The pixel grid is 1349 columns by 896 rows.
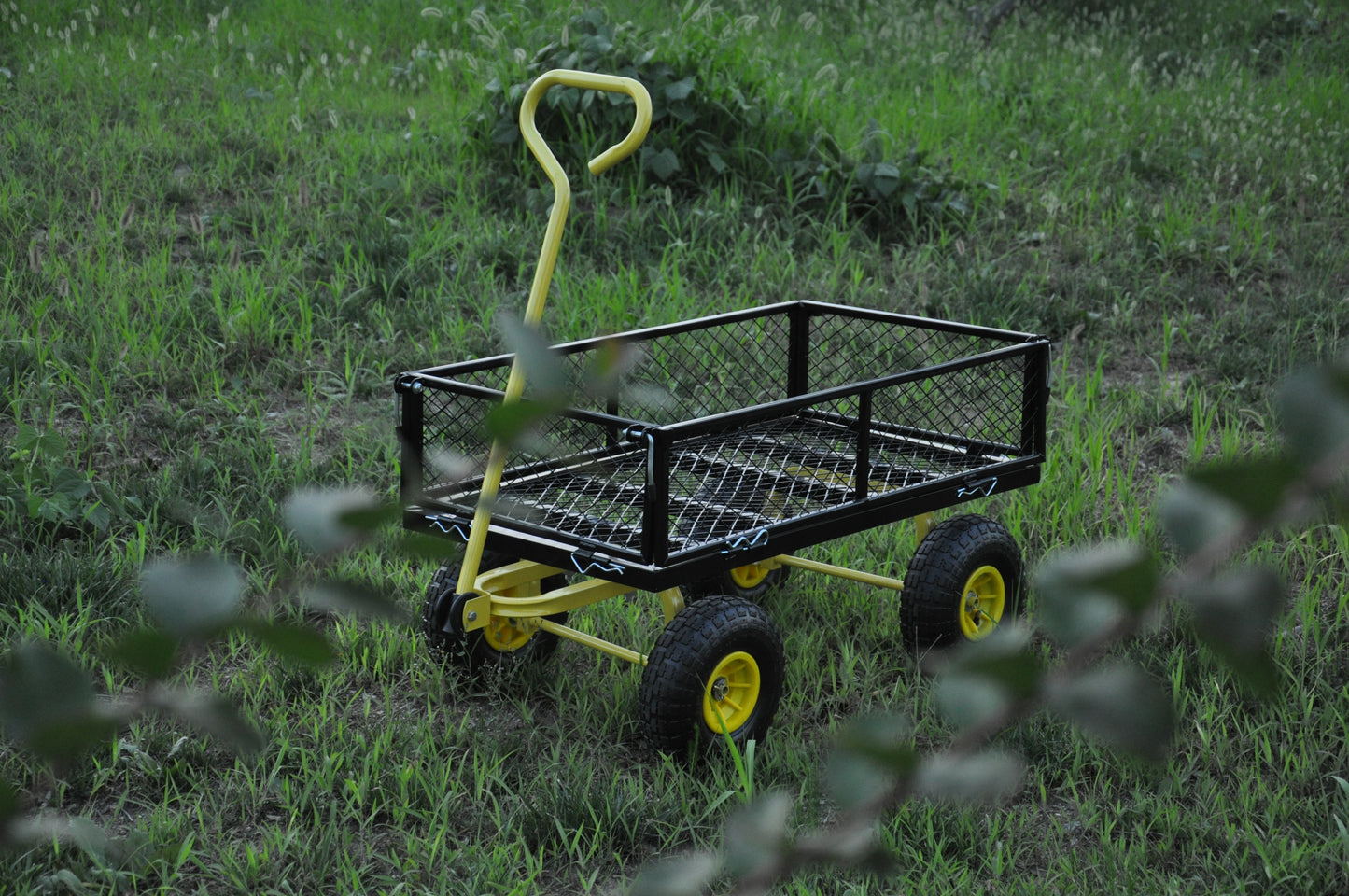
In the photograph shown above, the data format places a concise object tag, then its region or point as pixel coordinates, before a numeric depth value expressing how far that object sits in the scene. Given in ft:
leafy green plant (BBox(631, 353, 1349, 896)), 2.60
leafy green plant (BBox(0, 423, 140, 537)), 23.70
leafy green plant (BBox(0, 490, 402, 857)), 2.85
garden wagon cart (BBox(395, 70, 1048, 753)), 17.97
